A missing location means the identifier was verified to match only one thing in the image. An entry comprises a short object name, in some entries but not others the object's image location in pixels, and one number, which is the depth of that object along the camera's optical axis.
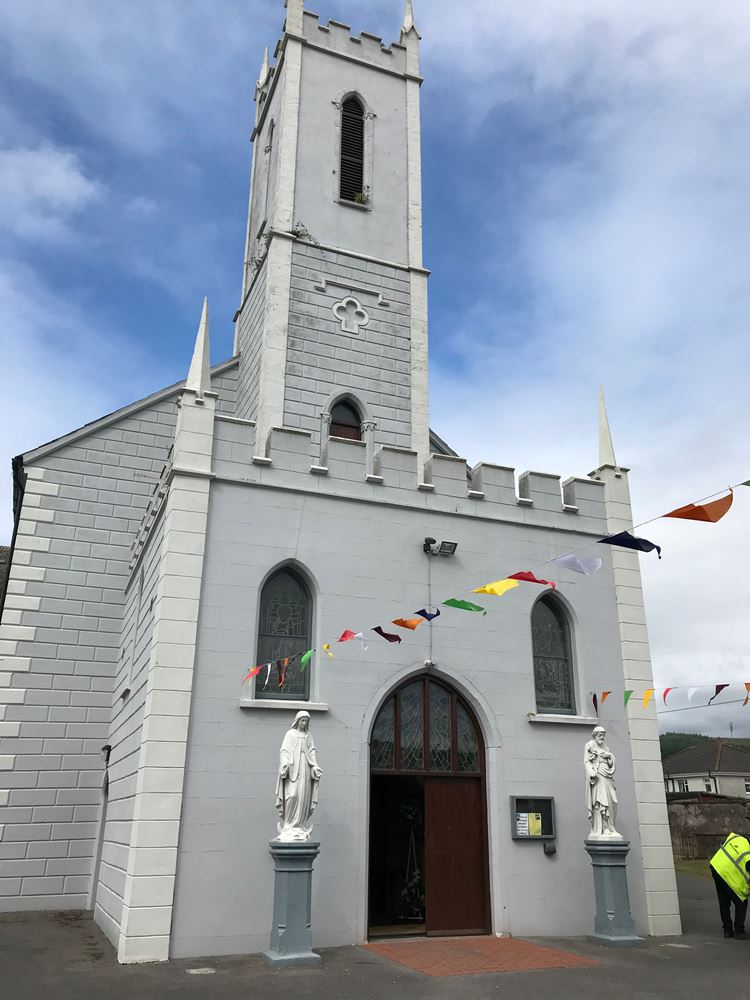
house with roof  58.41
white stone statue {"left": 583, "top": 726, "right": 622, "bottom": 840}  11.73
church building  10.88
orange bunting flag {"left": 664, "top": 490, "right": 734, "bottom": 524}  9.36
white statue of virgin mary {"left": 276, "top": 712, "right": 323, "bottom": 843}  10.16
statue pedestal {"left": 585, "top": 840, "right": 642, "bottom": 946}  11.28
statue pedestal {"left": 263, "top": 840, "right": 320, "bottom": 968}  9.62
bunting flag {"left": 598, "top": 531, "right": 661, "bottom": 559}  10.56
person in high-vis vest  11.41
